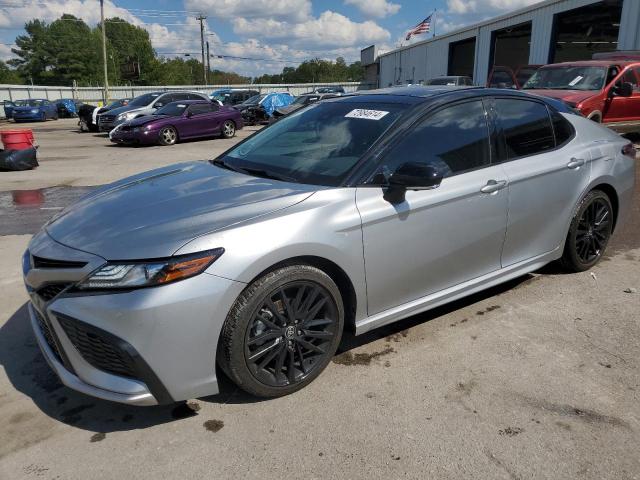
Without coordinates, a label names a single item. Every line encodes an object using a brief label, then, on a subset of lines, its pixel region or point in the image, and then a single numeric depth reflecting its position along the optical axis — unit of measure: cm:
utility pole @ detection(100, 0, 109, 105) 3609
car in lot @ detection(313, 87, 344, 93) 2772
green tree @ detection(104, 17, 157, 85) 9444
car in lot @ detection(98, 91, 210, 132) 1886
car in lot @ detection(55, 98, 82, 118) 3809
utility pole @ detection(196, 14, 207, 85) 6241
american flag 3897
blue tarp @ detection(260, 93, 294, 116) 2467
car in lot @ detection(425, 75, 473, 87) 1958
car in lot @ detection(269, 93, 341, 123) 2002
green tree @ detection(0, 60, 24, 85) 9388
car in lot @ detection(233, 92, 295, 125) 2447
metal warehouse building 2042
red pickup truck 1020
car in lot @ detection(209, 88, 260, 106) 2747
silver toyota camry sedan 236
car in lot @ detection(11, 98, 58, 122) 3328
